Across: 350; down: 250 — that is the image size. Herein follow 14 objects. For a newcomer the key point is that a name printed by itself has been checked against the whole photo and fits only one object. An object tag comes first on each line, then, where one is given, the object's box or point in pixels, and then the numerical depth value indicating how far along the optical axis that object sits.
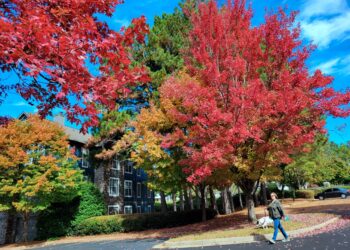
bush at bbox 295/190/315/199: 48.72
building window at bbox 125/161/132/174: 43.71
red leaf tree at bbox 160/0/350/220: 14.38
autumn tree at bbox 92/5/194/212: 22.03
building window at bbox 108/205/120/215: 38.31
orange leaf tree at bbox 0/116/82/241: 24.88
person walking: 11.45
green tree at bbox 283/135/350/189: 36.97
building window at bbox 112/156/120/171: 40.75
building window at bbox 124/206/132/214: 41.73
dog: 14.13
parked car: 42.09
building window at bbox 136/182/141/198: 45.82
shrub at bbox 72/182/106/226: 28.78
